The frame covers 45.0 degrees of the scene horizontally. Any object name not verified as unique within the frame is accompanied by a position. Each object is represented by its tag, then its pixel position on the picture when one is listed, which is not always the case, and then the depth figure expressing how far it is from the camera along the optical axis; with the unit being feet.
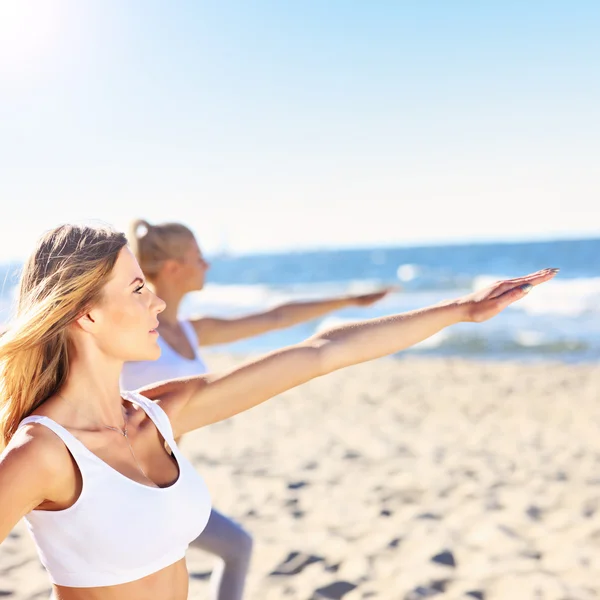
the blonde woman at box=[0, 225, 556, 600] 5.24
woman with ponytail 8.57
